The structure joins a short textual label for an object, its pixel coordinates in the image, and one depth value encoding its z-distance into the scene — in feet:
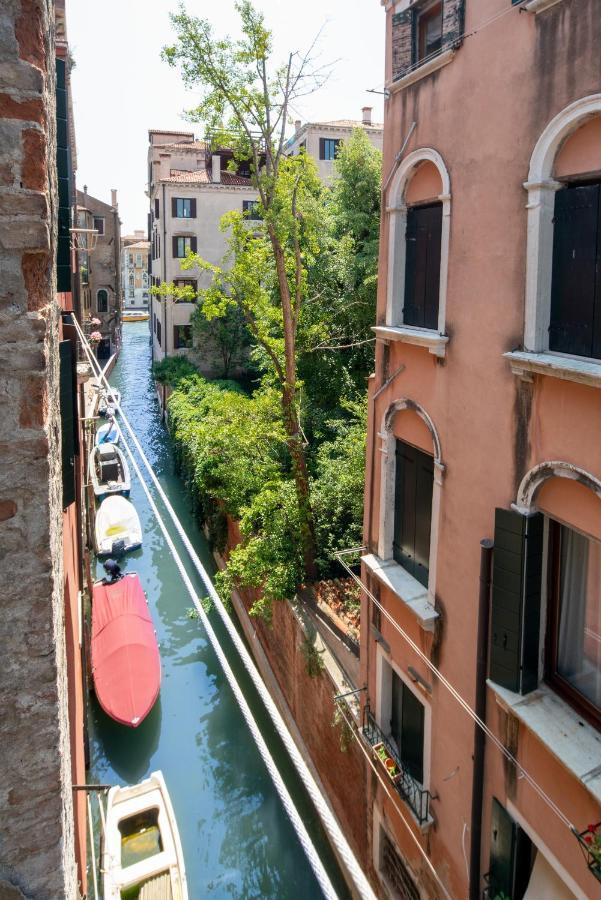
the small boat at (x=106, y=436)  87.71
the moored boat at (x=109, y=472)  78.28
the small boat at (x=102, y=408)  88.75
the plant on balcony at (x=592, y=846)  14.88
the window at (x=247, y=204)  109.29
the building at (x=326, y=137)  95.71
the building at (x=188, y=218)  107.76
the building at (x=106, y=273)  167.73
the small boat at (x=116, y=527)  65.92
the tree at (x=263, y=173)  35.32
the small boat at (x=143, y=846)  28.68
